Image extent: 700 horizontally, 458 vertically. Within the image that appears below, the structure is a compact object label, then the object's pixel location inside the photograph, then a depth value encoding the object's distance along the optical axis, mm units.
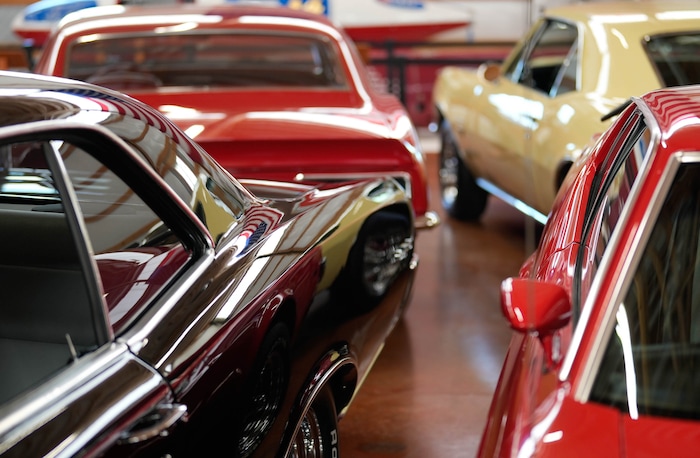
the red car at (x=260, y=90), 3982
